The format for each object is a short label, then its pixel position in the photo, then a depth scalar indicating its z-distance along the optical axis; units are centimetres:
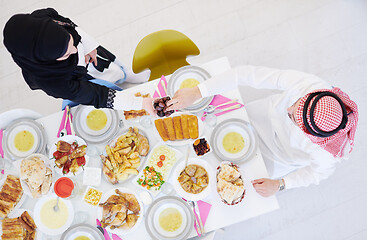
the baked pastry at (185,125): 170
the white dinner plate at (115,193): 161
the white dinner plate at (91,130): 181
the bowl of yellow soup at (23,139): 184
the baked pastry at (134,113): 181
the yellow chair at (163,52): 196
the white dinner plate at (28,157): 166
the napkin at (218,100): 179
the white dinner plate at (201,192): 161
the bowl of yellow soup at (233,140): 169
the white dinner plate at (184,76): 183
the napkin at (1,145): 188
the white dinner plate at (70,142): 174
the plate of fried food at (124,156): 172
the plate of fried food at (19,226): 168
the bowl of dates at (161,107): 169
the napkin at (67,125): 185
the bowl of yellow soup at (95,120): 185
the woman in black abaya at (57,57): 130
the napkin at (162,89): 187
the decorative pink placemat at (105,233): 171
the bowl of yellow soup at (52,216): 169
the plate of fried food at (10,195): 172
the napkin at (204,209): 166
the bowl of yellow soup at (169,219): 165
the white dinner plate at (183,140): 170
